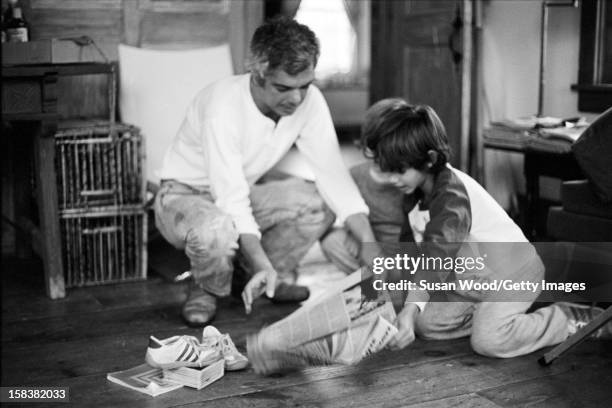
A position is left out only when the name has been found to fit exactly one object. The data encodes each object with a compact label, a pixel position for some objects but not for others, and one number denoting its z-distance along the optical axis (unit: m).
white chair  3.46
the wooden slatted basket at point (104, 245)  2.96
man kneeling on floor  2.35
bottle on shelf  2.64
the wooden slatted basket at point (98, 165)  2.95
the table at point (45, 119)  2.58
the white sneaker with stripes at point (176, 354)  1.97
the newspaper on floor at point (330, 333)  1.85
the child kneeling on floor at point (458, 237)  2.13
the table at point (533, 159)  2.85
